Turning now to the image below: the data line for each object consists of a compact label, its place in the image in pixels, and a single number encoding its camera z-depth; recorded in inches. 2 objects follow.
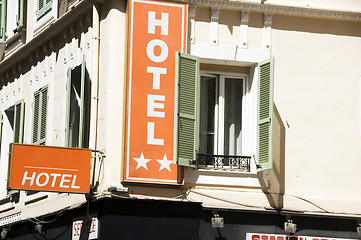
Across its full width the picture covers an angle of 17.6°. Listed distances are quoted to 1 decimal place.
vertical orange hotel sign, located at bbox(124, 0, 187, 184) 770.8
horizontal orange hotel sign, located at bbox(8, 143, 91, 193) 769.6
